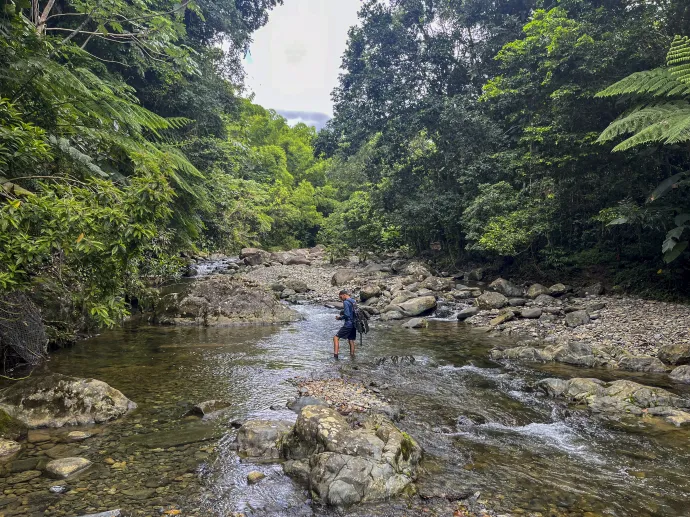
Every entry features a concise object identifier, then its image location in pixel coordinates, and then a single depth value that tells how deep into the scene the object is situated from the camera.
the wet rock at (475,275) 20.52
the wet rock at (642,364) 8.80
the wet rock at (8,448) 4.99
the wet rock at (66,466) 4.63
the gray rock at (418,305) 15.44
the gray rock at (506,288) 16.73
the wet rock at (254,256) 30.11
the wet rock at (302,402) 6.75
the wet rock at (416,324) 13.73
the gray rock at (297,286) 20.69
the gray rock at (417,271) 21.11
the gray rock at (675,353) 9.00
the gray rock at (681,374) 8.12
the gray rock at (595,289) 14.91
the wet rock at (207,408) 6.46
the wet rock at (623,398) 6.67
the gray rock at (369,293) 18.20
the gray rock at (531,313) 13.67
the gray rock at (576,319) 12.25
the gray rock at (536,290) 15.93
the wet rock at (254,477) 4.64
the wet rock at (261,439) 5.25
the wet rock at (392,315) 15.05
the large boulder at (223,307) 13.66
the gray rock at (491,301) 15.40
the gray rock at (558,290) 15.65
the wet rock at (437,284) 19.14
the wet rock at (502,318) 13.56
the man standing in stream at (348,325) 10.19
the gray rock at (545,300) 14.89
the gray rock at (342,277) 22.38
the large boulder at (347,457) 4.32
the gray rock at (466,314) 14.83
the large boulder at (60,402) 5.92
